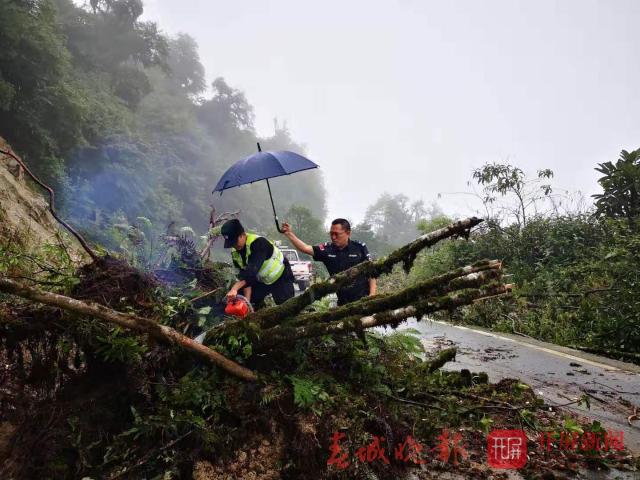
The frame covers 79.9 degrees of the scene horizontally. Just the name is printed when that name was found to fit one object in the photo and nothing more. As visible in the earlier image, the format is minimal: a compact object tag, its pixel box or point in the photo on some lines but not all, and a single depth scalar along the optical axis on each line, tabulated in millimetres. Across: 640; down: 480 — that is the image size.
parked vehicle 17047
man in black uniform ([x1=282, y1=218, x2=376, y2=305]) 4355
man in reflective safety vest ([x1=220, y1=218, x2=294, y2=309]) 3721
